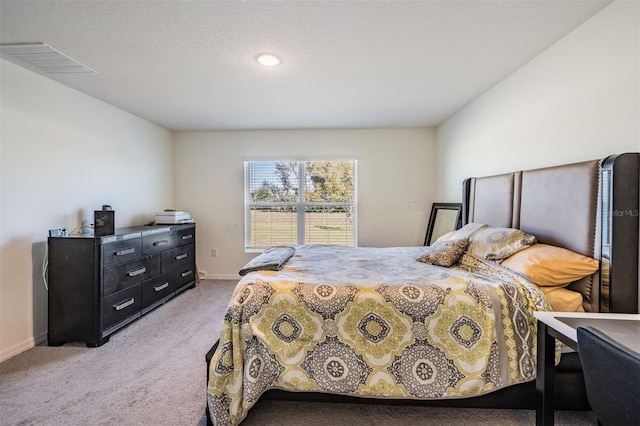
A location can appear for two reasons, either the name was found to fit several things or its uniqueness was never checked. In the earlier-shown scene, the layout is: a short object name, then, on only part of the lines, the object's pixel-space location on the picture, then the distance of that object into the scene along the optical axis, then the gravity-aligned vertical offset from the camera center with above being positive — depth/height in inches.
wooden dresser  91.4 -27.9
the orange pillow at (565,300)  57.8 -19.1
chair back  25.5 -16.9
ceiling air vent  75.5 +44.4
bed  54.6 -25.4
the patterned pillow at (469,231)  86.2 -7.0
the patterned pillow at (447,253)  80.7 -13.1
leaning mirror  128.1 -5.2
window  167.3 +3.4
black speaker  103.0 -5.6
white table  39.7 -18.4
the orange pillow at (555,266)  57.7 -12.1
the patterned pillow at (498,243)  70.4 -8.9
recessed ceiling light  80.0 +44.9
